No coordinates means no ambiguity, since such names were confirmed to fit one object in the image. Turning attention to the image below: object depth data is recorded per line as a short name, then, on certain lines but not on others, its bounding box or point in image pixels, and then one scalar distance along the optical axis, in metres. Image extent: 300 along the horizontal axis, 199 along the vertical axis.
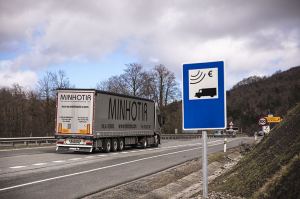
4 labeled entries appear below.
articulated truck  20.01
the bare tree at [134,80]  63.88
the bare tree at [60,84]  56.44
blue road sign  4.66
